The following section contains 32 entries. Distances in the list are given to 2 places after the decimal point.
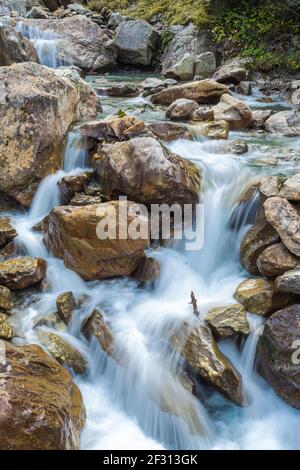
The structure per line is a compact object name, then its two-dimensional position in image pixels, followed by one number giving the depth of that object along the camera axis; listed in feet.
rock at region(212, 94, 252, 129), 25.82
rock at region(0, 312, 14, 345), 12.94
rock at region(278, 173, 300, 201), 14.58
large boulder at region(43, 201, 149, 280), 15.08
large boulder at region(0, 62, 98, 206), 18.76
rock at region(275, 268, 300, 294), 12.62
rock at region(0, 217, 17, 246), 17.31
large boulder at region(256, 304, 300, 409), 11.84
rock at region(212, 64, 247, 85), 37.01
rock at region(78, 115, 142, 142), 20.40
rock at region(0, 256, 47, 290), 15.19
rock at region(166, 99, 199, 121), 26.25
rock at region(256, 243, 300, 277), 13.70
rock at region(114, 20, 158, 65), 47.06
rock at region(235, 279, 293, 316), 13.38
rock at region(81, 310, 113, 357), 13.57
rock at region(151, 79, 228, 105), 29.91
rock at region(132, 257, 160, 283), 16.25
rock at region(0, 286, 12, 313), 14.48
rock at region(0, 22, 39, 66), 32.37
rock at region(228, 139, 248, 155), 21.95
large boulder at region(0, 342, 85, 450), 8.32
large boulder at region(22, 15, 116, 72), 46.26
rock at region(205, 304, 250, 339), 12.91
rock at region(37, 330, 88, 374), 13.00
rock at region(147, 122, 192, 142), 22.17
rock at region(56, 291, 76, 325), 14.41
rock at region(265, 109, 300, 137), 25.39
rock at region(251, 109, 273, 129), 26.84
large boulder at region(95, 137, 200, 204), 16.55
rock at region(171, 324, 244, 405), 12.01
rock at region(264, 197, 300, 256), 13.67
